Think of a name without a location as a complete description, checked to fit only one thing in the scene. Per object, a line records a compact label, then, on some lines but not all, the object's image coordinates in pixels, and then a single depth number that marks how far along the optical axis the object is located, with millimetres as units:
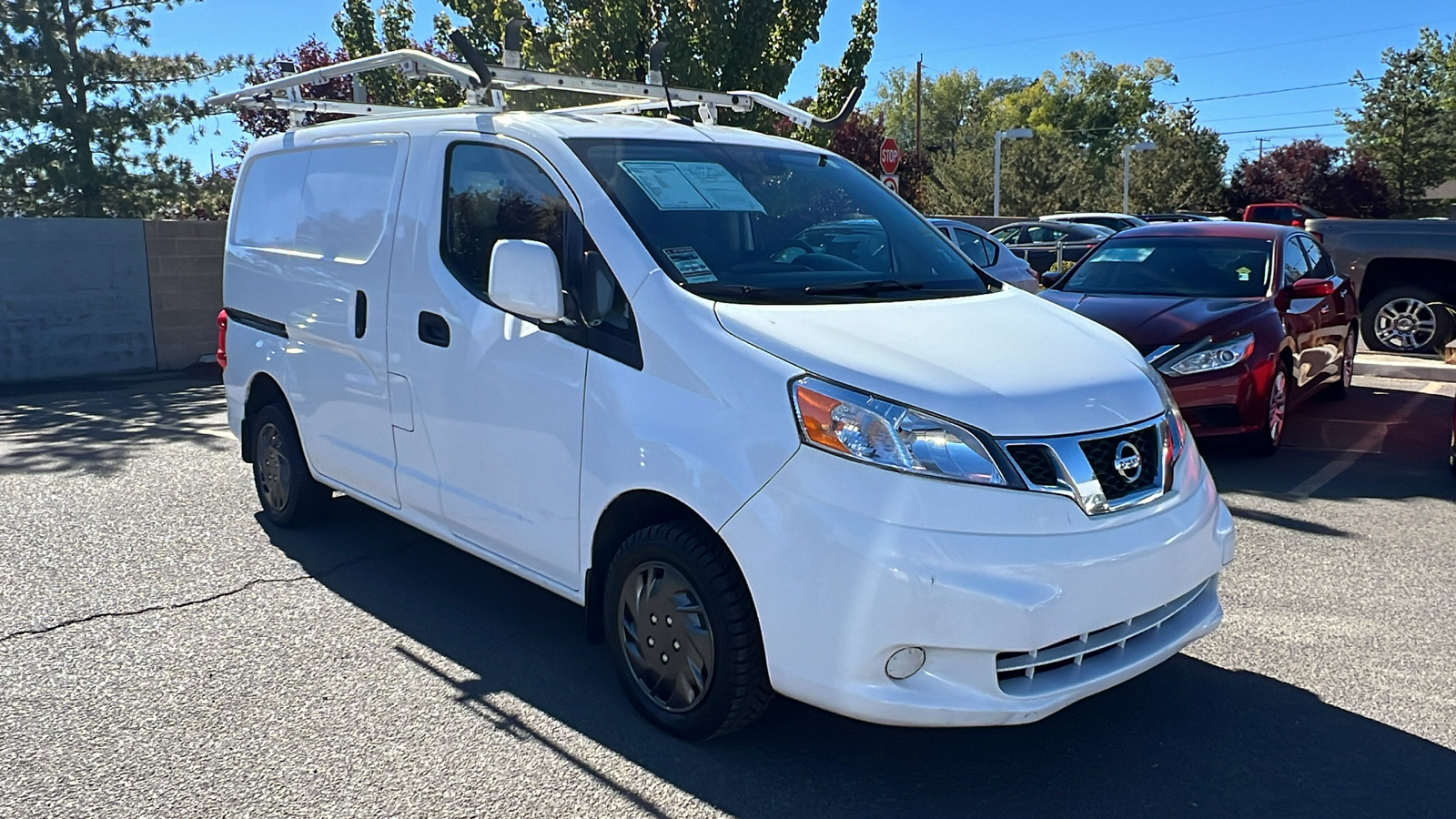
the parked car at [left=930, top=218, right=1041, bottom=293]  10062
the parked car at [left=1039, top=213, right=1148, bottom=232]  25141
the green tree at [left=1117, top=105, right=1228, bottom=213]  45500
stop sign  16969
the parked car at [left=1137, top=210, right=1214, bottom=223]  29203
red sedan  7207
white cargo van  3074
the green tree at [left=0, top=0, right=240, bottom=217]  17484
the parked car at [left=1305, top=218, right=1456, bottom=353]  12016
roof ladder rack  4766
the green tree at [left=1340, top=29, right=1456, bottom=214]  39250
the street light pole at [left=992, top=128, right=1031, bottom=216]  33841
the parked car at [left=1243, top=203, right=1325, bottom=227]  29689
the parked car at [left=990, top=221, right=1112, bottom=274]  21156
